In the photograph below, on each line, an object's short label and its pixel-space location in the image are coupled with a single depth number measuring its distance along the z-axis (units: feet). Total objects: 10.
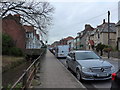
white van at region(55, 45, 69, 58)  51.48
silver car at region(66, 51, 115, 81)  14.51
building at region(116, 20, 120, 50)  69.24
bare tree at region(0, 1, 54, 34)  40.61
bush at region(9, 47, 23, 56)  56.04
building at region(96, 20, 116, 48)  88.00
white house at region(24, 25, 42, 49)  100.06
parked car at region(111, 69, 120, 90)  7.45
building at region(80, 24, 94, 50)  127.76
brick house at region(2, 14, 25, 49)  77.38
